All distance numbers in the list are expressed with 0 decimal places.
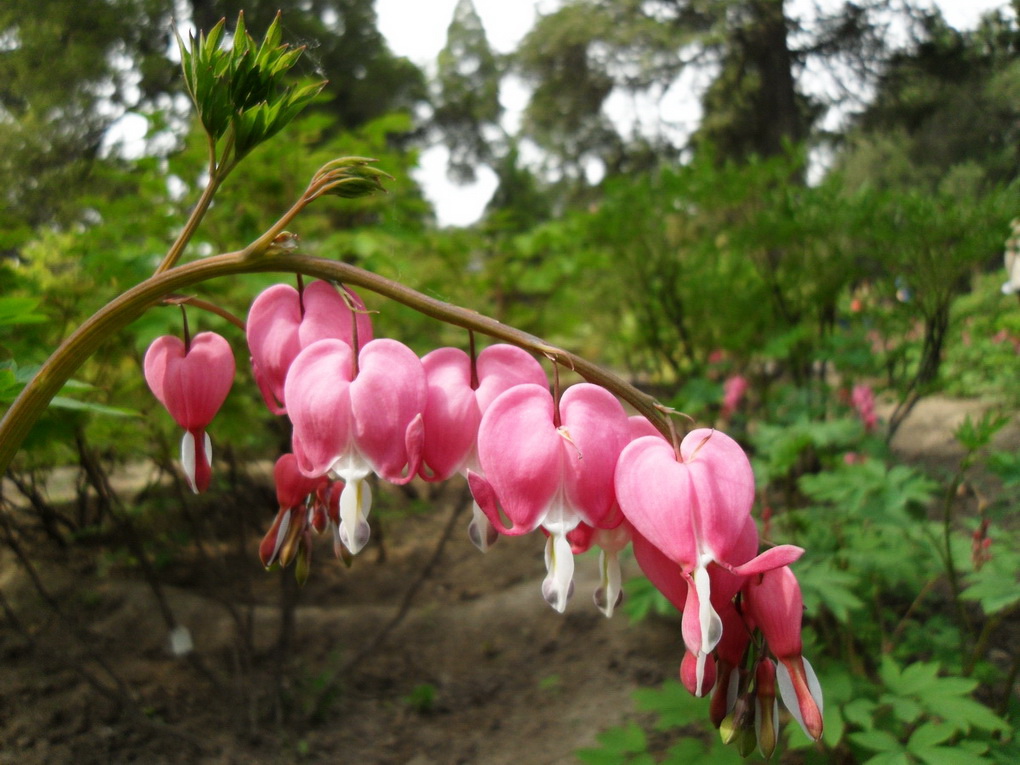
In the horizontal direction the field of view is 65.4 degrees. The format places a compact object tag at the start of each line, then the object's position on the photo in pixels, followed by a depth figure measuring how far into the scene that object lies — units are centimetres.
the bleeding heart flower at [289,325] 16
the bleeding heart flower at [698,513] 12
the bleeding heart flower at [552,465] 13
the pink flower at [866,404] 72
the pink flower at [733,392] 81
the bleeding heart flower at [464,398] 15
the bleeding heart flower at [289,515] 17
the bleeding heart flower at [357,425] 14
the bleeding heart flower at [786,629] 12
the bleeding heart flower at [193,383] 17
